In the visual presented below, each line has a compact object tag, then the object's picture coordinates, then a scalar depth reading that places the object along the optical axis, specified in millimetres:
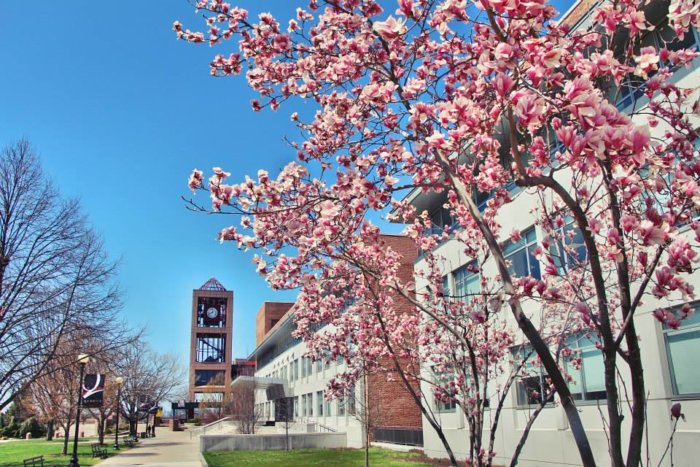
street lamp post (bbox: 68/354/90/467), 18534
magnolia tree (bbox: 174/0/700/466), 3418
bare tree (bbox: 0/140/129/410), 17297
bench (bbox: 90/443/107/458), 27903
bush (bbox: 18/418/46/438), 59212
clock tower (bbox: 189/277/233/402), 84438
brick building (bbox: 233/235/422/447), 26875
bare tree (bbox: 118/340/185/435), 47562
